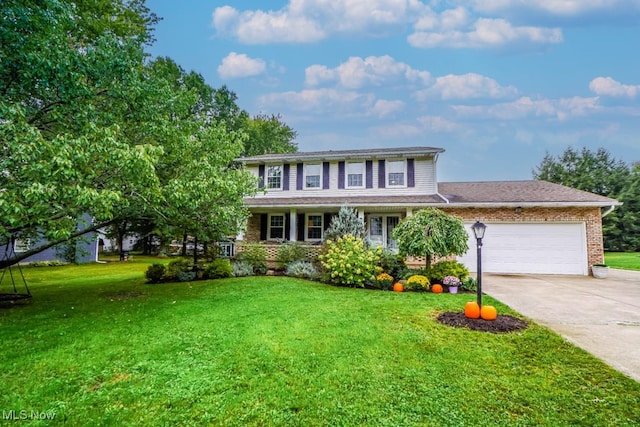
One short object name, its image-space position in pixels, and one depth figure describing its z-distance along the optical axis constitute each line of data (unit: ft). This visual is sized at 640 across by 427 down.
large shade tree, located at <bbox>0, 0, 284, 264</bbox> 14.25
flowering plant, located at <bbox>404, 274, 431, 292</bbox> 28.94
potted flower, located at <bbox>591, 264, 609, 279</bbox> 36.78
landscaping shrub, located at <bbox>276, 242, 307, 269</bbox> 40.73
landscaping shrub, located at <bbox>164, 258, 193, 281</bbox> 37.58
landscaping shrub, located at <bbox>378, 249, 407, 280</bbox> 33.88
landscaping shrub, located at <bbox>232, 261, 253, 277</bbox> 38.89
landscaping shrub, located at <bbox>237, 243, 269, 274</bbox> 40.65
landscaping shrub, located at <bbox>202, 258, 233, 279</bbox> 38.11
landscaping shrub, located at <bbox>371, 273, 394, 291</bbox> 30.53
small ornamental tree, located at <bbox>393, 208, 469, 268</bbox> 29.04
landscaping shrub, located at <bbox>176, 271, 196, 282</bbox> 37.48
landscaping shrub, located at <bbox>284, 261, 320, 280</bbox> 36.43
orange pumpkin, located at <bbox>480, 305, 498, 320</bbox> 18.08
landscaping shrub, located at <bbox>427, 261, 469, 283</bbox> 30.14
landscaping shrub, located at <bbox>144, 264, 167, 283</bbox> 36.50
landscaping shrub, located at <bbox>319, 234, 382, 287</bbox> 31.63
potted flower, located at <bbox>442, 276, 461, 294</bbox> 28.43
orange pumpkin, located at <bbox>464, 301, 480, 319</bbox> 18.51
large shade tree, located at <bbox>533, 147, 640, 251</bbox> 78.38
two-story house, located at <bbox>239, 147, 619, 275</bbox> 39.34
